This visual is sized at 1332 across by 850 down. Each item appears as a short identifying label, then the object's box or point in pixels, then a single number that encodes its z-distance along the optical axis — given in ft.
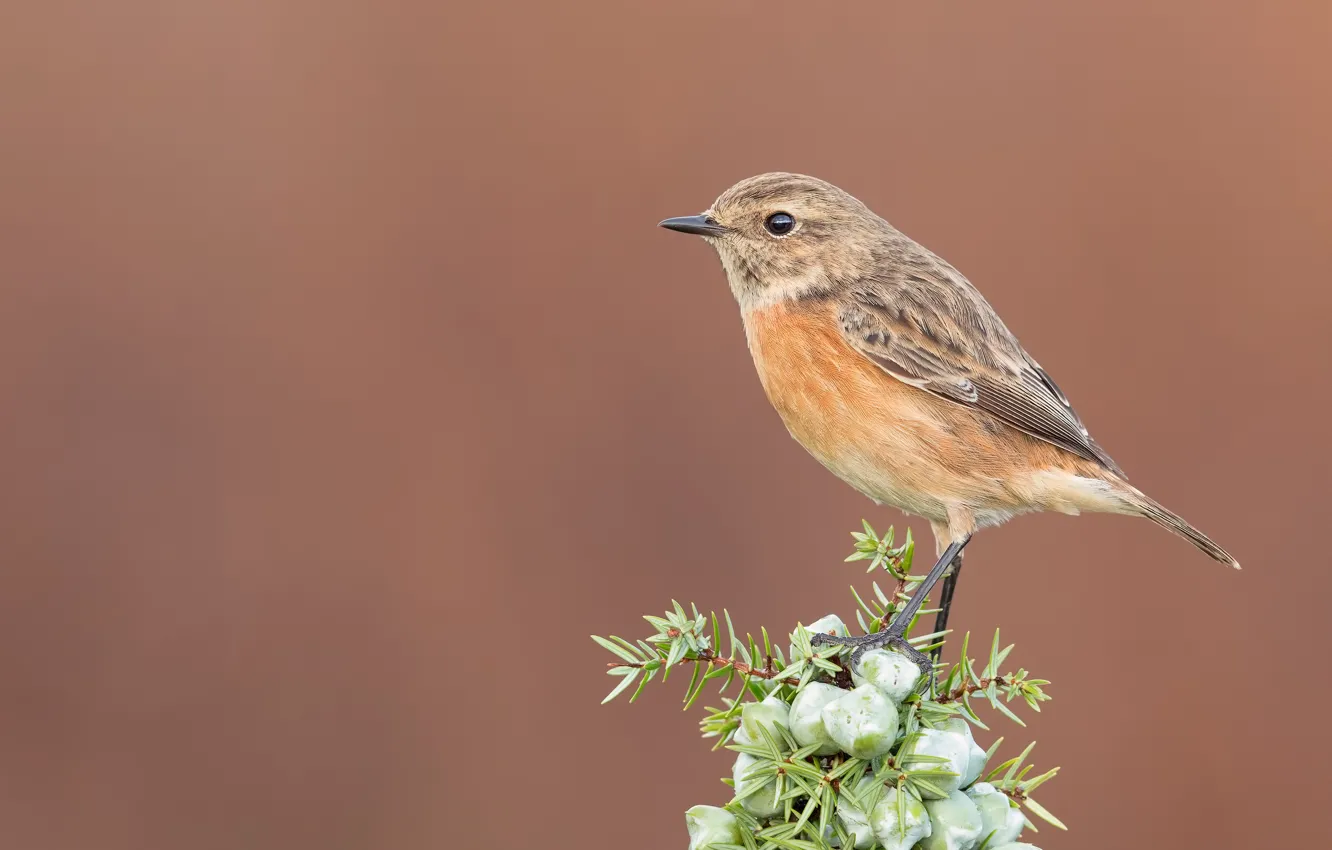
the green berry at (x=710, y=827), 14.85
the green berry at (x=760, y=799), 14.90
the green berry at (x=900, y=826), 14.23
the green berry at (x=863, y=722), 14.42
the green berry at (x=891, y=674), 14.80
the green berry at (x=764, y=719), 15.16
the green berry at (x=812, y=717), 14.76
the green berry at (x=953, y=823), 14.49
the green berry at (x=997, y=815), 15.12
